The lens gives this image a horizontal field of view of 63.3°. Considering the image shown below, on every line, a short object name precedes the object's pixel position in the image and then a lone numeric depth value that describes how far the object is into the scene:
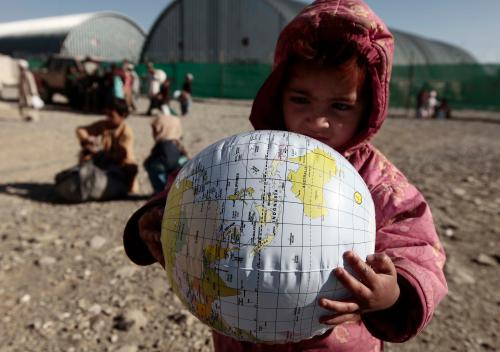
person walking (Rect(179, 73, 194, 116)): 15.77
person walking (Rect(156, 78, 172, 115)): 12.95
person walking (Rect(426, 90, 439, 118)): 18.28
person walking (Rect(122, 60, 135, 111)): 15.32
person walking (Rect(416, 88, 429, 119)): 18.03
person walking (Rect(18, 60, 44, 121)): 13.08
